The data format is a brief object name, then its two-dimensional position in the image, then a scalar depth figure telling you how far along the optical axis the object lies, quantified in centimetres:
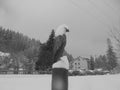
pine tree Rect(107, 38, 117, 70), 4991
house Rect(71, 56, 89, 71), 7390
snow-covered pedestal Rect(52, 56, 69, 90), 428
